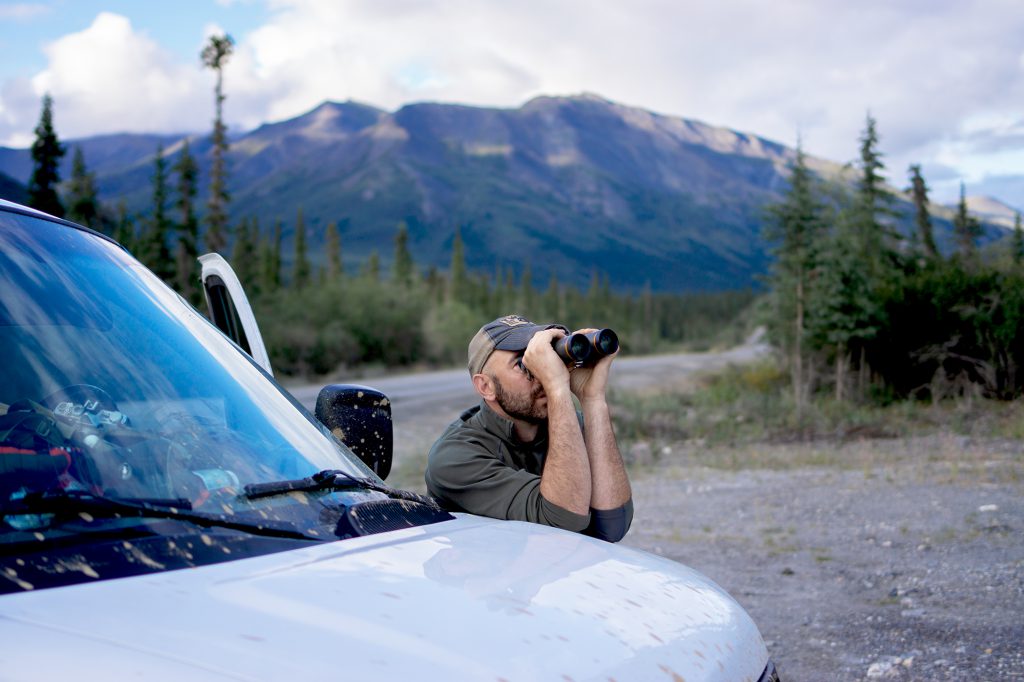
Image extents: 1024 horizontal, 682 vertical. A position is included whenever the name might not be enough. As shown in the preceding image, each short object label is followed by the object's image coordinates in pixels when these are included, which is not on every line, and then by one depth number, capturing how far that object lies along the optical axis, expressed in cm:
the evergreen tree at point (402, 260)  7098
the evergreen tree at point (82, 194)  4672
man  306
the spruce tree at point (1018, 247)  2009
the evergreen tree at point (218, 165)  4197
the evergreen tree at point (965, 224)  4543
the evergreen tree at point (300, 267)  7534
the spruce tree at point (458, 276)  9219
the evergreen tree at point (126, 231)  5224
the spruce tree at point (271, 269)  6523
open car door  340
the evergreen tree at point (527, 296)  10444
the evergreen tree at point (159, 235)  4384
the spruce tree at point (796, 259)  1991
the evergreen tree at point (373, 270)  5372
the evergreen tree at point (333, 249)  7731
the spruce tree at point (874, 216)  2315
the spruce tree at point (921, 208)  4028
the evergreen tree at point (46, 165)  3875
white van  141
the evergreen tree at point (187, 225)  4316
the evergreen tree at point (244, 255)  6038
